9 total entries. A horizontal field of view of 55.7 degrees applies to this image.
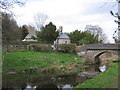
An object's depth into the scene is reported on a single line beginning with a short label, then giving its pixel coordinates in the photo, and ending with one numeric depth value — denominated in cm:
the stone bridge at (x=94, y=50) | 1861
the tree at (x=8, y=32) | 1531
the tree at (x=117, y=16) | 631
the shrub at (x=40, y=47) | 1942
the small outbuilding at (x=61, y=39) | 2381
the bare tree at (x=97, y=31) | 3284
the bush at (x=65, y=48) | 2029
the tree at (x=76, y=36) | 2614
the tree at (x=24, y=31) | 3158
